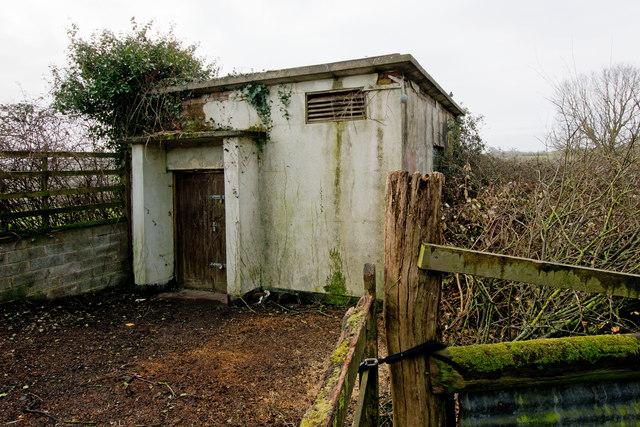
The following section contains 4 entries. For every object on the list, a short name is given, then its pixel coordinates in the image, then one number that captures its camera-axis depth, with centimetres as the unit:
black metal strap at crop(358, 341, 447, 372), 187
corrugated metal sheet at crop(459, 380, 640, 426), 190
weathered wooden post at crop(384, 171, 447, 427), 193
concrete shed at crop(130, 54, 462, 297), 643
